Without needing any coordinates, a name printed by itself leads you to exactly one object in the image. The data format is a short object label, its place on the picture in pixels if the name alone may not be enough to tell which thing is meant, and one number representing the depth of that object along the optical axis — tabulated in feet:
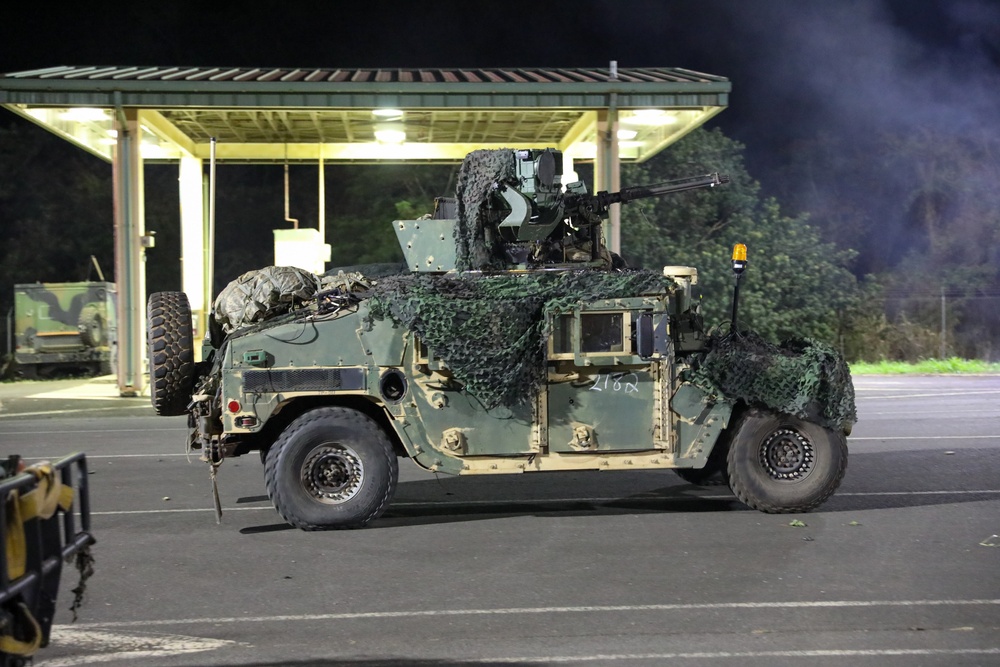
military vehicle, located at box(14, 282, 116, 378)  91.66
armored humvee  29.07
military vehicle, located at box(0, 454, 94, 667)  13.48
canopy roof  65.51
